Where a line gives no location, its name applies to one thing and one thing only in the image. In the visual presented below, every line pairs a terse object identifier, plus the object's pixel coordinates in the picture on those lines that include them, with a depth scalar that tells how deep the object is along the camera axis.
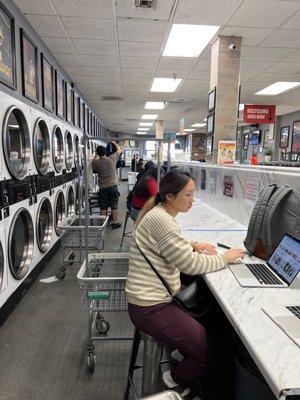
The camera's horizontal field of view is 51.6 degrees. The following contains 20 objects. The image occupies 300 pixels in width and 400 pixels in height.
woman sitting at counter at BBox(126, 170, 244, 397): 1.49
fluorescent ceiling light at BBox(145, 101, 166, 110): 9.12
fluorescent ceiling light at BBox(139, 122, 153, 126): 14.55
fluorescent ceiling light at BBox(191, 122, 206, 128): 14.35
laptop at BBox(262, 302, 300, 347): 1.03
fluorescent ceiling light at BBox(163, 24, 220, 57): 3.89
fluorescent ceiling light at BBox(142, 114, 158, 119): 11.93
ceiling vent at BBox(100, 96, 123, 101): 8.41
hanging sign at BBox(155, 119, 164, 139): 13.12
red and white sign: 8.57
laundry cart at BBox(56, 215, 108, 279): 3.24
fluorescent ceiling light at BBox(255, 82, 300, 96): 6.88
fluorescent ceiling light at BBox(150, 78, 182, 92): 6.45
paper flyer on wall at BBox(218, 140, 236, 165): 4.41
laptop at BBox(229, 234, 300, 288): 1.45
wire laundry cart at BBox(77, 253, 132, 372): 1.88
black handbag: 1.67
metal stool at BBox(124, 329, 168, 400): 1.55
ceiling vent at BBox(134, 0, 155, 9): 3.16
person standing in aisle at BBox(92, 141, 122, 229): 5.65
